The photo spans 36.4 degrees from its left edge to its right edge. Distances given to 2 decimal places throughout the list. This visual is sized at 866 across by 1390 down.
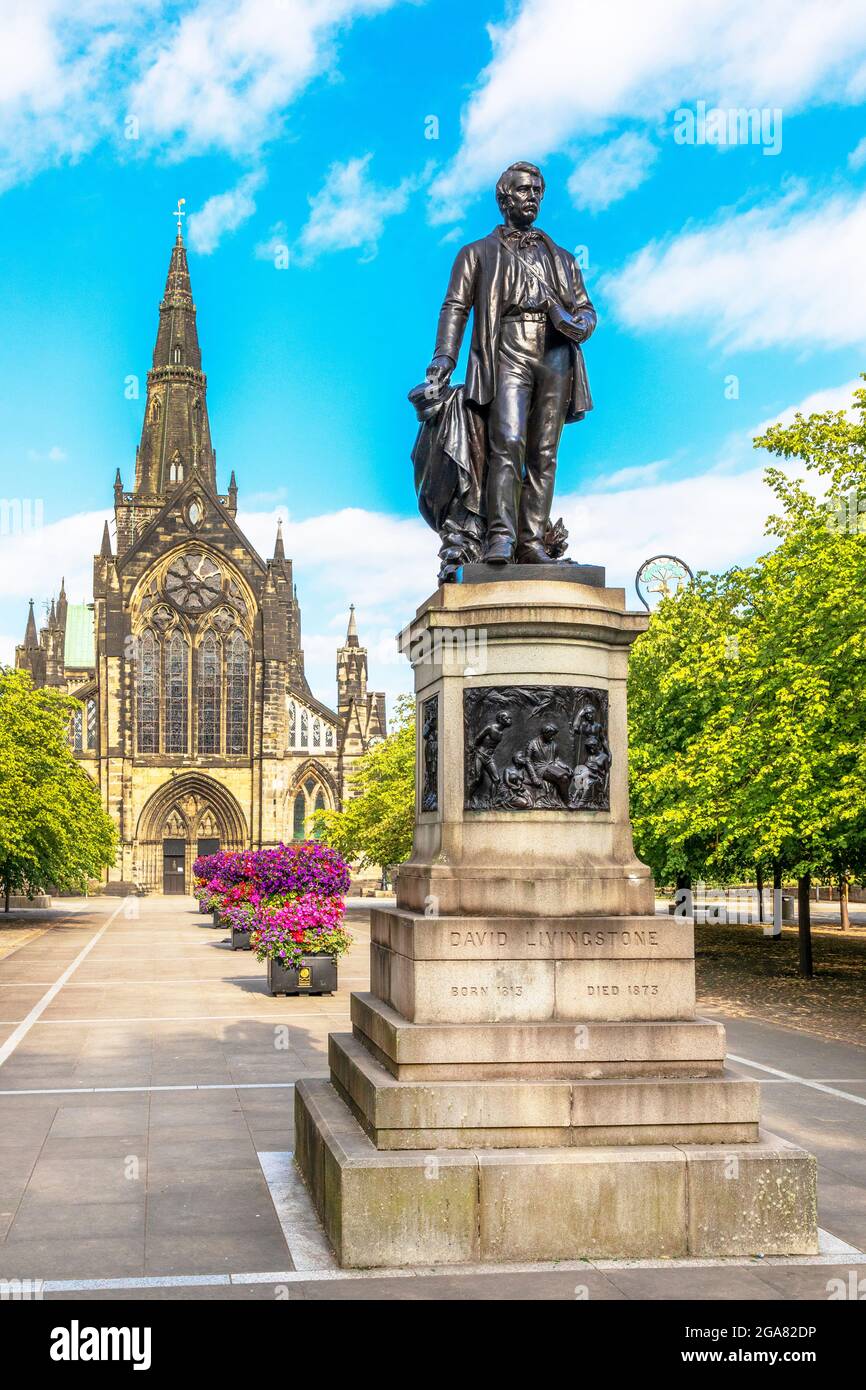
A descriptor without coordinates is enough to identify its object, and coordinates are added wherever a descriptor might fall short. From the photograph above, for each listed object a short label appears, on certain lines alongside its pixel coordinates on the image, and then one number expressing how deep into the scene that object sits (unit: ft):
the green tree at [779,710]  63.77
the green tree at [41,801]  120.16
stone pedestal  20.48
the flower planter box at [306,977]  65.67
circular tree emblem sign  150.41
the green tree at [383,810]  151.53
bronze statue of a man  26.91
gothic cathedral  235.61
